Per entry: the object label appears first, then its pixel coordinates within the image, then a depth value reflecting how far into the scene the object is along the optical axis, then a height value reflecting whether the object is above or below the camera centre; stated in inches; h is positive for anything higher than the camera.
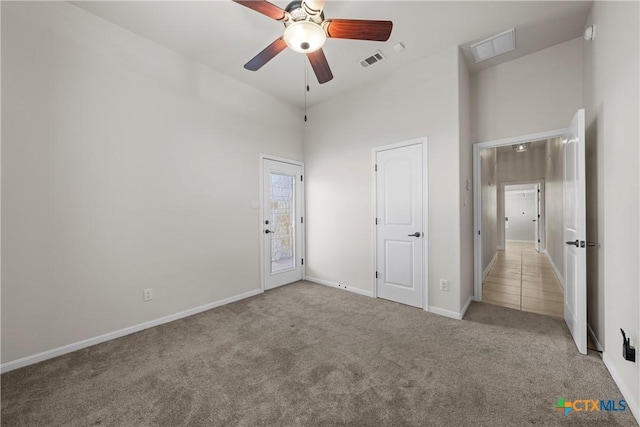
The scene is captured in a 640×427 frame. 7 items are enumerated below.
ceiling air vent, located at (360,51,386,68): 117.6 +74.0
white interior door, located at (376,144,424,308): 125.3 -6.6
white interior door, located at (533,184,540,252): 373.8 -7.8
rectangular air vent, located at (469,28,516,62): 103.6 +72.4
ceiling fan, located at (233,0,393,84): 68.7 +54.2
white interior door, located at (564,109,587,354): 81.8 -7.5
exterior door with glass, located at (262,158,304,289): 154.2 -6.0
